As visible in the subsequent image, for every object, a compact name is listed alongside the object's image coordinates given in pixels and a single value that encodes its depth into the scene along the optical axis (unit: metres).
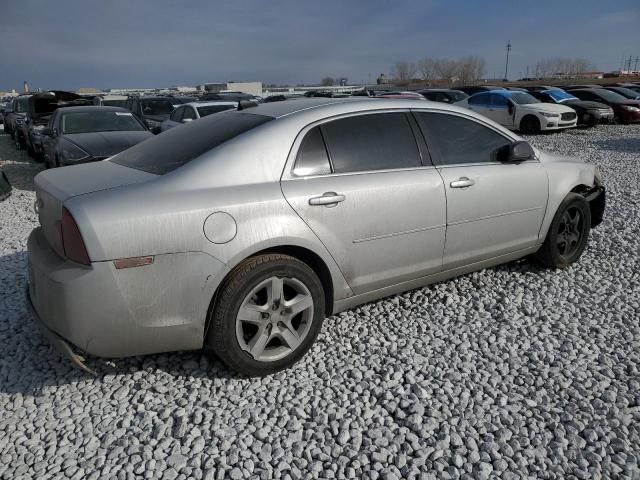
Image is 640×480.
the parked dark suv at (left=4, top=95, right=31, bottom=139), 15.87
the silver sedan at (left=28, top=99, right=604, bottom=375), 2.50
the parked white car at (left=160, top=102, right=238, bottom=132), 11.66
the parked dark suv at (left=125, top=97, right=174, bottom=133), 14.51
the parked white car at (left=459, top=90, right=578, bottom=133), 15.70
